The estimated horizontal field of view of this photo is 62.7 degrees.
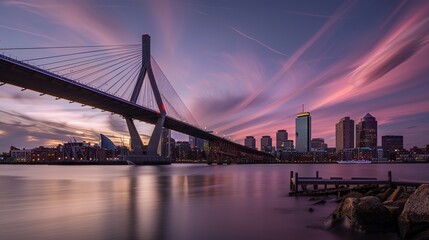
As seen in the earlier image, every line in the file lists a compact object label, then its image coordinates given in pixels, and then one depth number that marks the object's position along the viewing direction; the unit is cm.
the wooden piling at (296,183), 2847
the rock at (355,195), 1886
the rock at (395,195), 1880
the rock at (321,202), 2287
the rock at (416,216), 1228
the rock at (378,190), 2478
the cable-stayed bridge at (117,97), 5573
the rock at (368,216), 1388
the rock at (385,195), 2058
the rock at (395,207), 1441
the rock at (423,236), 1152
